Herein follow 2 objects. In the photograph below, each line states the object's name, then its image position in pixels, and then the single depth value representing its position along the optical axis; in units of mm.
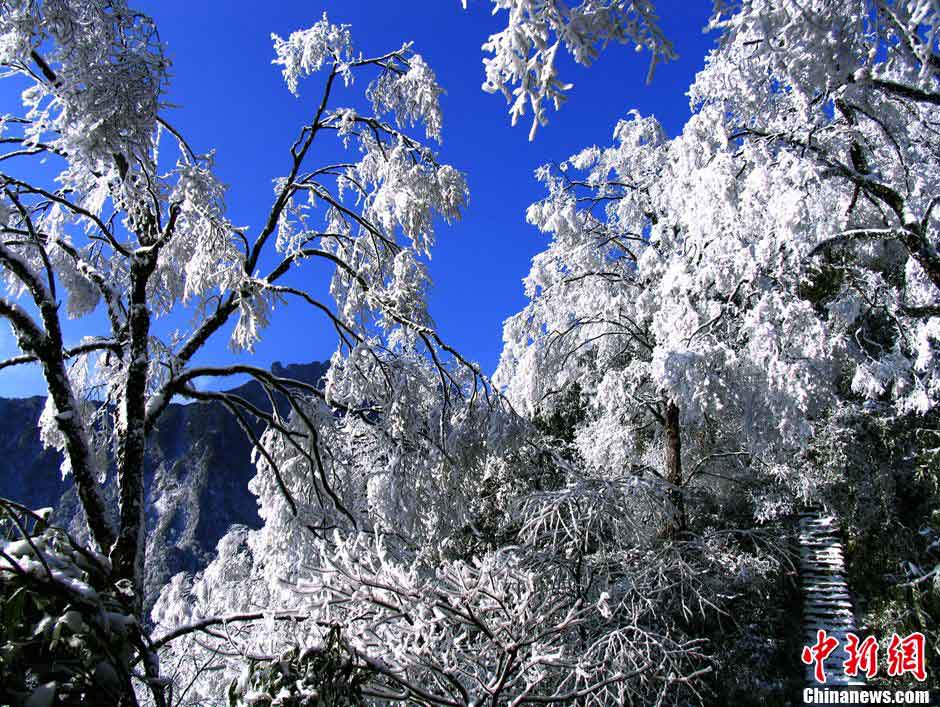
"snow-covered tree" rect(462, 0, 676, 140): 2369
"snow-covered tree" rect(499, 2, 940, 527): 5547
